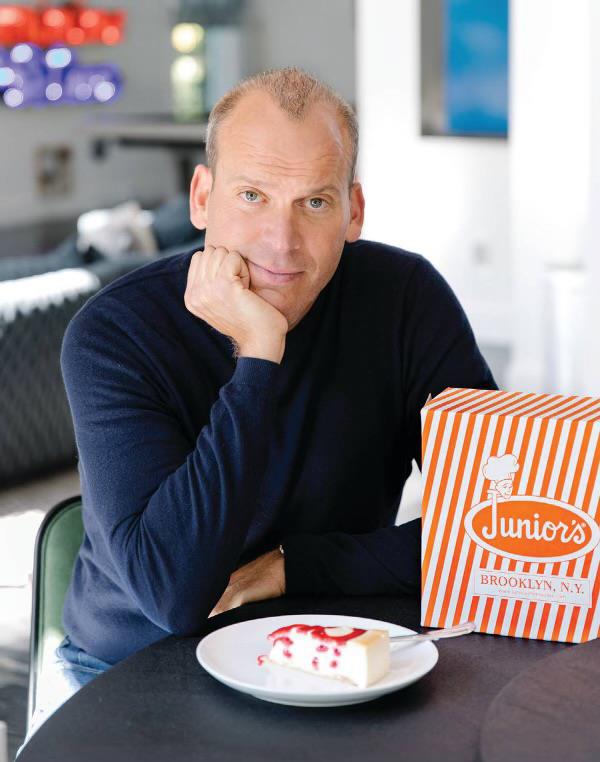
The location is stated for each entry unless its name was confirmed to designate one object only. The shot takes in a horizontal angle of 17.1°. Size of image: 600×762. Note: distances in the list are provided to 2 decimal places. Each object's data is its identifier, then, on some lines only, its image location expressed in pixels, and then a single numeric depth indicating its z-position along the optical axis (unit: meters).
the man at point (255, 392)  1.71
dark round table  1.45
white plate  1.50
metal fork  1.58
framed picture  6.45
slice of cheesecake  1.51
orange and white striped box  1.61
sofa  4.48
